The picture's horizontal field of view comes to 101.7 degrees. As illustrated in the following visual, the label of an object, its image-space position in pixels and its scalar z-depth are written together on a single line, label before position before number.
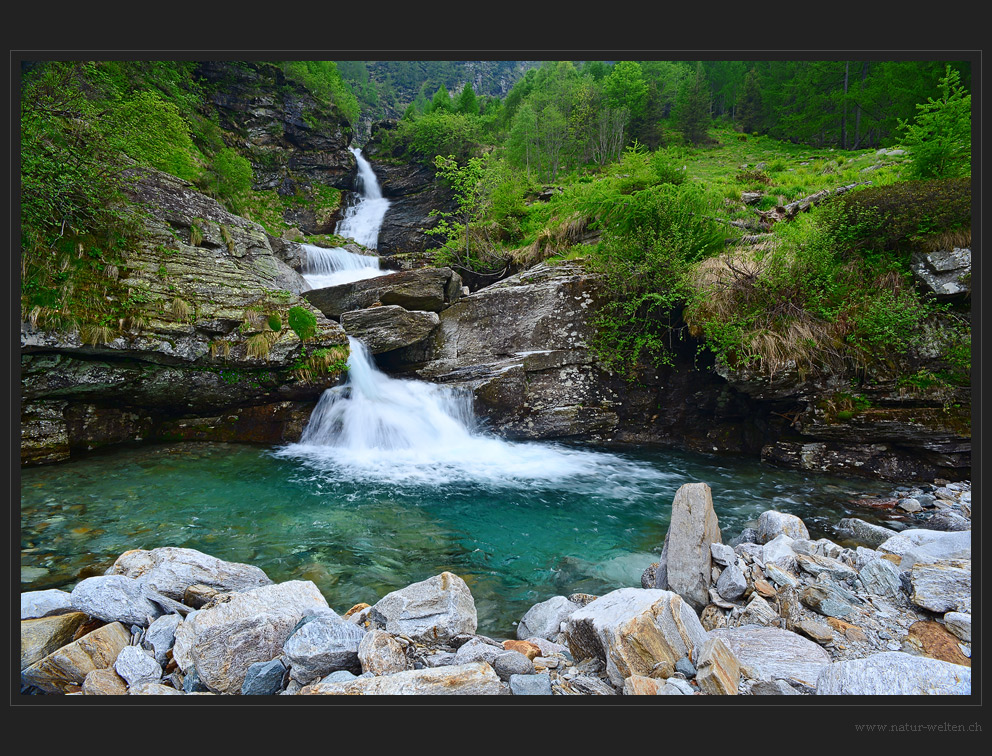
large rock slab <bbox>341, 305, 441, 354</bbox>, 10.48
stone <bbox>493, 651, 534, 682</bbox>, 2.37
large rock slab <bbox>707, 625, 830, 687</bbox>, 2.32
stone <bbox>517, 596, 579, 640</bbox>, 3.16
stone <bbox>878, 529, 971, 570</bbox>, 3.59
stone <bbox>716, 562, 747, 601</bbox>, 3.23
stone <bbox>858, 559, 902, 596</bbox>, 3.18
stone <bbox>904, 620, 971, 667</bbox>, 2.57
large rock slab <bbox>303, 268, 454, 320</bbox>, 11.24
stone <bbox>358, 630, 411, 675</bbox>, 2.29
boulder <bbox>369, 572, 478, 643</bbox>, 2.78
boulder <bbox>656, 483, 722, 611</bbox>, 3.43
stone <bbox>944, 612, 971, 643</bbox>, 2.66
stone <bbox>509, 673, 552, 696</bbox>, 2.15
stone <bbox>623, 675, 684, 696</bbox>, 2.01
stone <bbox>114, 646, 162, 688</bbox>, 2.33
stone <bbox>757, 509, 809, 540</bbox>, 4.61
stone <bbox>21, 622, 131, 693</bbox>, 2.27
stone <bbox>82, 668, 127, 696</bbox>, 2.22
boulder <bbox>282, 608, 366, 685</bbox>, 2.26
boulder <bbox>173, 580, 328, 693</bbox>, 2.34
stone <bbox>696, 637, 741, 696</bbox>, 2.00
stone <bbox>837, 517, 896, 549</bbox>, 4.83
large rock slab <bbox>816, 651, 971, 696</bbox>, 1.95
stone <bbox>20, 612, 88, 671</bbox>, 2.49
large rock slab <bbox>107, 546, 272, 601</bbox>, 3.25
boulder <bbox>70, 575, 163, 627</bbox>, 2.76
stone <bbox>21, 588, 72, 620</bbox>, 2.95
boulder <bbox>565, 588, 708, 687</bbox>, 2.20
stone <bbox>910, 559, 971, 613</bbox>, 2.83
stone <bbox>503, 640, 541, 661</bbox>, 2.65
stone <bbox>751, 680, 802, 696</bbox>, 2.05
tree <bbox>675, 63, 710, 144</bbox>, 29.14
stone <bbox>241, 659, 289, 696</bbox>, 2.28
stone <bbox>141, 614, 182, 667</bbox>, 2.54
